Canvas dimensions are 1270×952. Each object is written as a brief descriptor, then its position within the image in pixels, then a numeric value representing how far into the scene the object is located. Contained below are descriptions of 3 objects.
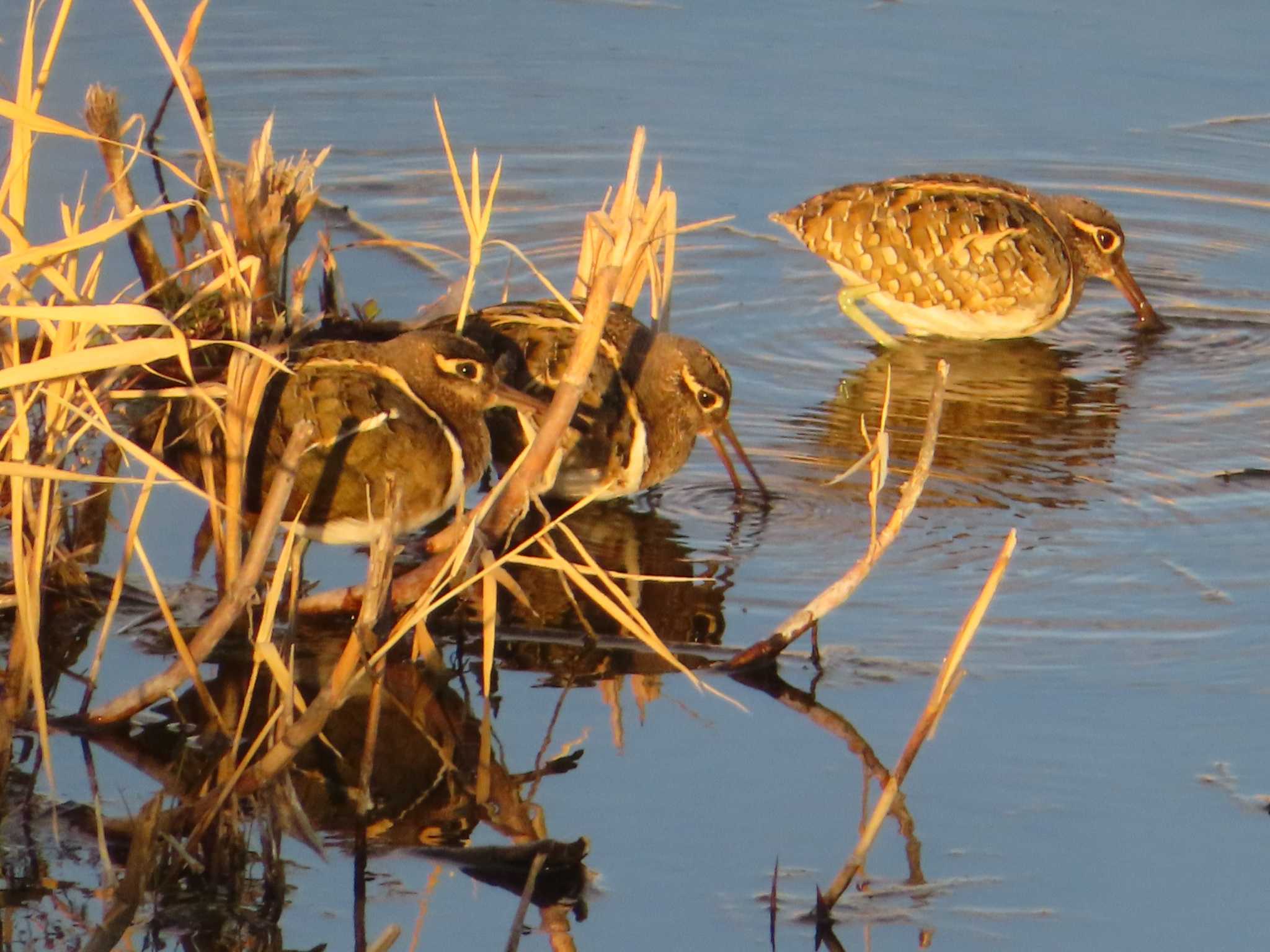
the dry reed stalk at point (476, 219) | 9.74
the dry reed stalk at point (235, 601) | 8.36
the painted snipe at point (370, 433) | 10.66
